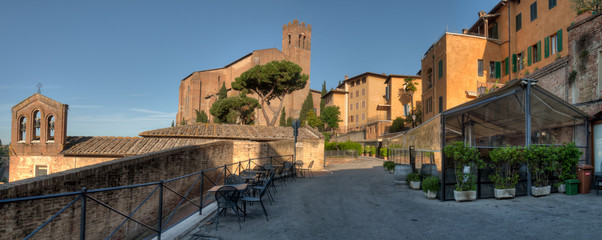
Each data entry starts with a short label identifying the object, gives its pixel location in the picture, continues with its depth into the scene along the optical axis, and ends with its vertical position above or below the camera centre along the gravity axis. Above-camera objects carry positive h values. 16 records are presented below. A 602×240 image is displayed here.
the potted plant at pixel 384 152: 32.56 -1.77
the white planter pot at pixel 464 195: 8.42 -1.57
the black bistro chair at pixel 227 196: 6.21 -1.29
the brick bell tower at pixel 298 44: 73.68 +21.63
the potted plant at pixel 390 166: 16.48 -1.61
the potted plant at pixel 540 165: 8.80 -0.78
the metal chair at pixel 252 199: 6.68 -1.40
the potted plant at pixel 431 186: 8.98 -1.45
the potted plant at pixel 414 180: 11.00 -1.57
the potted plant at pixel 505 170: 8.52 -0.91
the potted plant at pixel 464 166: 8.34 -0.80
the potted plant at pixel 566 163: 9.02 -0.72
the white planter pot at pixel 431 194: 9.04 -1.68
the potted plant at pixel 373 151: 37.06 -1.88
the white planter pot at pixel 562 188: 9.09 -1.45
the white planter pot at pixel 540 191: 8.77 -1.49
